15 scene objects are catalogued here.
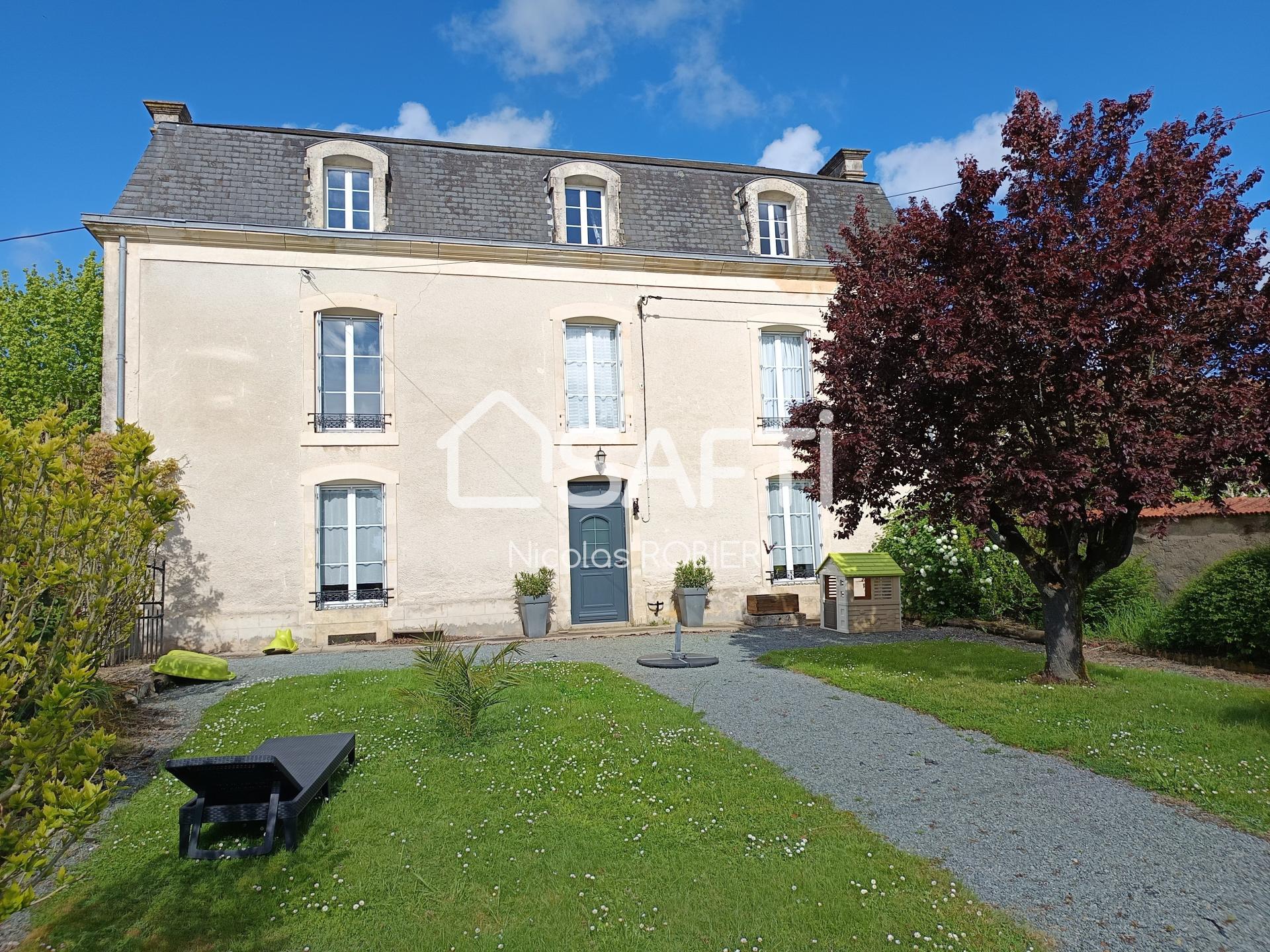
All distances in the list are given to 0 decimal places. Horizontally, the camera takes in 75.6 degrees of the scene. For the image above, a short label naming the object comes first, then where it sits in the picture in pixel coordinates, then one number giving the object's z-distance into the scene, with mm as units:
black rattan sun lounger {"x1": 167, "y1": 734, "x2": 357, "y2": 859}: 3973
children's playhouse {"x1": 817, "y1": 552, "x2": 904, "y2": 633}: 12047
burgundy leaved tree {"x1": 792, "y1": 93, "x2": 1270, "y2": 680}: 6516
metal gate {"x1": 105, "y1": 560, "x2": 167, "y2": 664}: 10516
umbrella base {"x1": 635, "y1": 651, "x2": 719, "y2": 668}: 9188
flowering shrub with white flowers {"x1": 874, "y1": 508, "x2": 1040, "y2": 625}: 11781
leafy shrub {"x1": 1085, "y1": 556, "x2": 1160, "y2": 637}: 10195
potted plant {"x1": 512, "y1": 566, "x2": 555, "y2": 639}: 12328
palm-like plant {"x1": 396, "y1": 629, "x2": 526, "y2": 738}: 5926
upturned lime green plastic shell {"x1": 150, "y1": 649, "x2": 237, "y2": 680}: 8633
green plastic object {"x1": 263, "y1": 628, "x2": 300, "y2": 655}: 11445
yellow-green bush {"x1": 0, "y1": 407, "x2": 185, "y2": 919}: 2258
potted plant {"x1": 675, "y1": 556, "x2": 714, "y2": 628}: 12984
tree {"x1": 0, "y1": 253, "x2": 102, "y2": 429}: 21656
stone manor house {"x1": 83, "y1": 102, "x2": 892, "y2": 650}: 11727
